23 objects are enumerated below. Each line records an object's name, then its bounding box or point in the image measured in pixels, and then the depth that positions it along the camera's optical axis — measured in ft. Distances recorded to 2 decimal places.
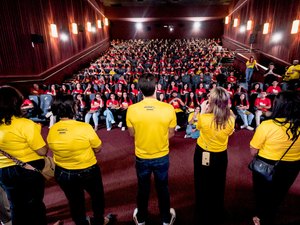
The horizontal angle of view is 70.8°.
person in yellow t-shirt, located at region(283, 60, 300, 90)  18.71
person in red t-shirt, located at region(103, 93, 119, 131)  17.29
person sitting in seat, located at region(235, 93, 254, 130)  16.53
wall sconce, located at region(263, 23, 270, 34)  31.09
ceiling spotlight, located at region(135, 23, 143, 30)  66.82
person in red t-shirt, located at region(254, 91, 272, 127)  15.95
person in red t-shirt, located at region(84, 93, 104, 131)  17.34
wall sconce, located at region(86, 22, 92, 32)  41.54
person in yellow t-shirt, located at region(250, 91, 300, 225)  5.31
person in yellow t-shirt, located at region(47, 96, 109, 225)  5.40
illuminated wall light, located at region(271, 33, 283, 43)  27.37
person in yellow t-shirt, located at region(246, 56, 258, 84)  26.02
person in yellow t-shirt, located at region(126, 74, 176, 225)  5.77
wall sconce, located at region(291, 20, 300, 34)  22.93
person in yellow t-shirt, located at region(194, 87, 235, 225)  6.05
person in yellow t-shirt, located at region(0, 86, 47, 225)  5.34
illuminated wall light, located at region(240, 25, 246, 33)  43.04
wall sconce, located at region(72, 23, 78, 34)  33.91
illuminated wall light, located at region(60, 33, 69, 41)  29.98
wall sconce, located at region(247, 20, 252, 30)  38.93
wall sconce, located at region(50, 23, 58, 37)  26.93
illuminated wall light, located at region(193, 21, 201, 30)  66.39
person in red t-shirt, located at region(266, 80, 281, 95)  18.12
